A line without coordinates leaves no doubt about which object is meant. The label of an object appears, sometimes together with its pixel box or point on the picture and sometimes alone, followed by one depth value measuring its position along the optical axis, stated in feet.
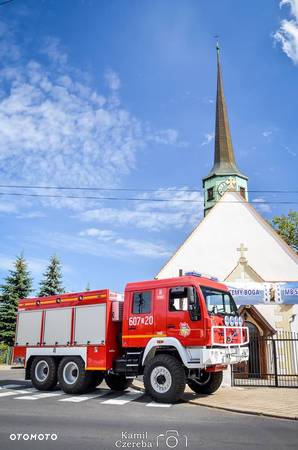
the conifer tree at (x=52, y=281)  127.34
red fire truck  34.24
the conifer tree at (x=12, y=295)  111.45
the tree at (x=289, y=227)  127.85
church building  70.08
